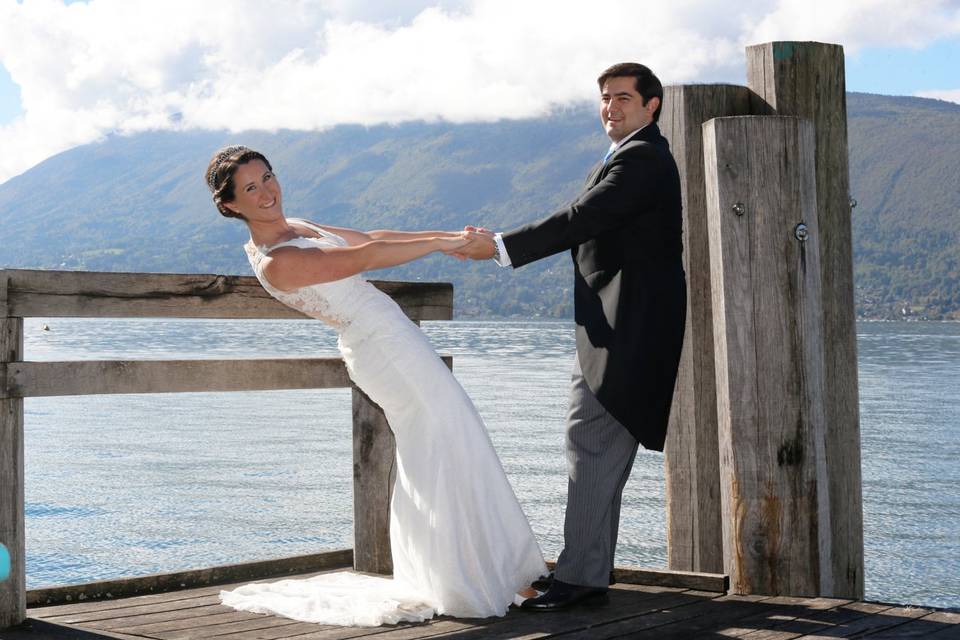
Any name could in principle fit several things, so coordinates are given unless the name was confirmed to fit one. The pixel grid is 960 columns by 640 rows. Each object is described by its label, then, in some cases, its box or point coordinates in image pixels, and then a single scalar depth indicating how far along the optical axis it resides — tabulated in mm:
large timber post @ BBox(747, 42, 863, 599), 4719
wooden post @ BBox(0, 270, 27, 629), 4152
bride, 4438
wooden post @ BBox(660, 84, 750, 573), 4875
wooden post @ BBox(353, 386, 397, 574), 5121
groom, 4246
